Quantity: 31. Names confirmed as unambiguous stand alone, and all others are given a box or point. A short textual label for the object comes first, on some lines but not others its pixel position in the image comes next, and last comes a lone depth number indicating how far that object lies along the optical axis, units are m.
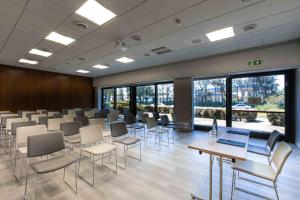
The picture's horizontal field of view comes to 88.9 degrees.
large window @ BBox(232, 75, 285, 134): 4.84
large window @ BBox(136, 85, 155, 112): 8.10
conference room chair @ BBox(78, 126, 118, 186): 2.69
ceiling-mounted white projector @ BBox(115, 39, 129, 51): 4.18
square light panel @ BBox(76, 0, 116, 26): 2.68
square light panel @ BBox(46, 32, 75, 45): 3.88
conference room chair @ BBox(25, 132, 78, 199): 2.06
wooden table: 1.74
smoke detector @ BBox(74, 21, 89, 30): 3.24
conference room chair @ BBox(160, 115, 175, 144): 5.35
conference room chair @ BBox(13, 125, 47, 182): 2.68
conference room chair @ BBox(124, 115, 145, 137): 5.16
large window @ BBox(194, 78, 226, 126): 5.88
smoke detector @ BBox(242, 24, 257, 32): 3.41
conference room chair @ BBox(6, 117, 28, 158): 3.82
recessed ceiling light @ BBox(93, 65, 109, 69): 7.28
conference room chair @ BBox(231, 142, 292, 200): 1.77
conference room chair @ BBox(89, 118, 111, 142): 3.97
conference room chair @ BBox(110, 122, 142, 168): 3.30
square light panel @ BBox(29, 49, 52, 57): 5.04
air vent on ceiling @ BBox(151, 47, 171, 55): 4.91
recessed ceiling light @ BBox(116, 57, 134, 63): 6.03
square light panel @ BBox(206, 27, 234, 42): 3.73
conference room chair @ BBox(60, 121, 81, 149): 3.42
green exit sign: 4.67
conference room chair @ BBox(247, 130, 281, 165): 2.55
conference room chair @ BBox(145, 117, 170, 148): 4.41
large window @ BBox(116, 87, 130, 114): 9.20
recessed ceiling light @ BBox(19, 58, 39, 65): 6.30
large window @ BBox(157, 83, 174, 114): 7.42
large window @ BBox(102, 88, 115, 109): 10.16
